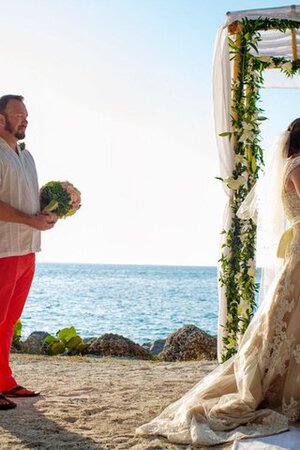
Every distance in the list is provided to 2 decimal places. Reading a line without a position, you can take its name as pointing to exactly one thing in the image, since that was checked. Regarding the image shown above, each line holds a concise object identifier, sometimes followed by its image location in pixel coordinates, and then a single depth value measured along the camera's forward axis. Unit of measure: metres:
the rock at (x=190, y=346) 9.48
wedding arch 6.66
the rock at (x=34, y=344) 9.98
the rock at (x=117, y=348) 9.60
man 5.29
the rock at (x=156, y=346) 12.36
